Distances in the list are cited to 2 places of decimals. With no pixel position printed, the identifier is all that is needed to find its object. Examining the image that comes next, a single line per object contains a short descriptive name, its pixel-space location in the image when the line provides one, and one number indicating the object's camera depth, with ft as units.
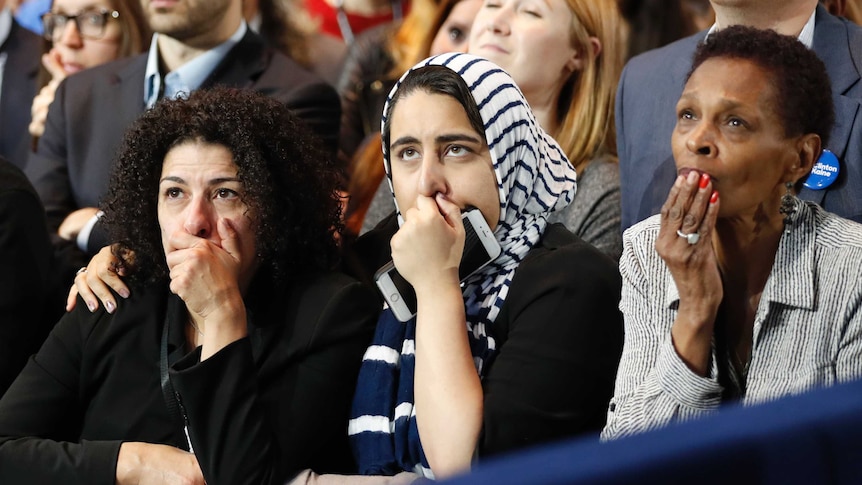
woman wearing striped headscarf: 12.28
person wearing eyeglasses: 25.21
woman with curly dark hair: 13.16
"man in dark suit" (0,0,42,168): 26.94
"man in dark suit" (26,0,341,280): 21.86
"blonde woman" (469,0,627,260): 18.98
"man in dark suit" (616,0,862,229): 14.46
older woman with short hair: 11.57
